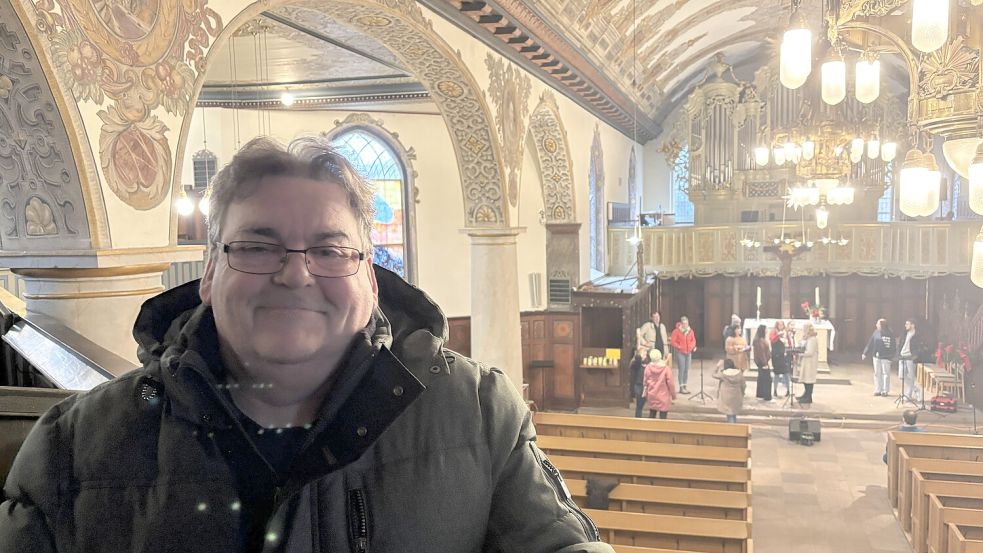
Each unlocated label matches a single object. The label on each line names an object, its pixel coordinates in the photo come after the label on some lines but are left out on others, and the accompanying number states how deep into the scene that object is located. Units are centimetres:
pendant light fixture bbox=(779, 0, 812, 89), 427
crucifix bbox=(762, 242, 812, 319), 1699
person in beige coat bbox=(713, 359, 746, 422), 1141
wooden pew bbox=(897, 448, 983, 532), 772
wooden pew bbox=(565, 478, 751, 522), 666
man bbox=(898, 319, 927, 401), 1394
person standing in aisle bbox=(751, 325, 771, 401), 1351
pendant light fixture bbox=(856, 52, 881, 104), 518
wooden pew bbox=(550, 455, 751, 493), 724
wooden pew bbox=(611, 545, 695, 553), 538
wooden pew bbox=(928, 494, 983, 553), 629
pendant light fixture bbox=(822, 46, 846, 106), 485
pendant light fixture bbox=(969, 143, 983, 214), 342
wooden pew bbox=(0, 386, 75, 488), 155
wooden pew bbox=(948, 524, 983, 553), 546
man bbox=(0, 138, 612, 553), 116
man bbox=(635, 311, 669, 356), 1306
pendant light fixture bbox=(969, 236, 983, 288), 367
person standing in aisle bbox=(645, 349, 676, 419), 1117
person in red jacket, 1381
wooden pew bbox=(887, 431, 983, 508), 868
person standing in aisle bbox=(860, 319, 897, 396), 1398
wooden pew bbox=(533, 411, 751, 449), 874
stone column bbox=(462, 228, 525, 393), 937
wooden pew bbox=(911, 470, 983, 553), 708
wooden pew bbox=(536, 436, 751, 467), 789
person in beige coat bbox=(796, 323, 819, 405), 1351
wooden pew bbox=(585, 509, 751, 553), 590
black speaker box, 1184
